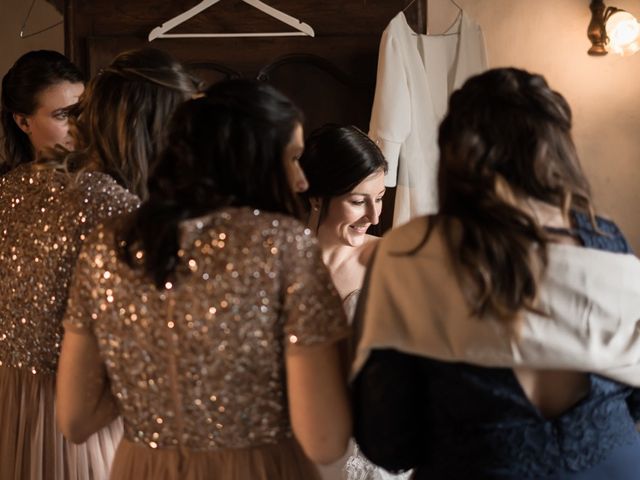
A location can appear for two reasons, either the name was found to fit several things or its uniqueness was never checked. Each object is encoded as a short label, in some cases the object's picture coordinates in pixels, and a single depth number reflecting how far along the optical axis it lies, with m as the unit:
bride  2.46
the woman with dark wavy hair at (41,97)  2.16
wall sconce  3.27
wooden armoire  3.39
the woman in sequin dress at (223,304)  1.24
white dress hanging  3.27
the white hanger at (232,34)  3.33
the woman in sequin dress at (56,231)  1.66
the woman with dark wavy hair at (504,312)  1.22
